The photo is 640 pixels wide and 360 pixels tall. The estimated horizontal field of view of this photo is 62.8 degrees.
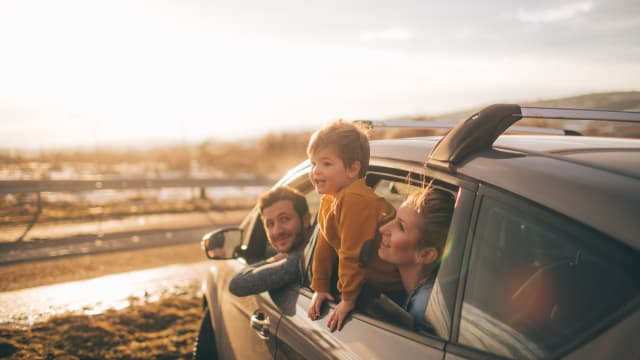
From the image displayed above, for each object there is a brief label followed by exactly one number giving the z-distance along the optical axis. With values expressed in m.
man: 2.87
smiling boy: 2.21
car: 1.24
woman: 1.99
